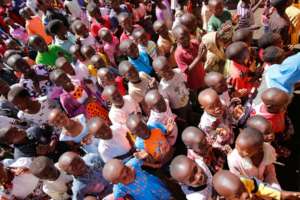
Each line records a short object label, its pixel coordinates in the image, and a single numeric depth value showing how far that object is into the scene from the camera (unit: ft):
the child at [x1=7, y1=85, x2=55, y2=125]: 12.35
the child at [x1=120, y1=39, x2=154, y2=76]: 13.25
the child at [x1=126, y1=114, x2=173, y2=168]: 10.08
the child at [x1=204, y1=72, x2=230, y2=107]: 10.93
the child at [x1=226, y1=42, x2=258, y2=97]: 11.57
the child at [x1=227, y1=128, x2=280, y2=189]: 8.45
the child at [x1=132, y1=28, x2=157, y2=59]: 13.90
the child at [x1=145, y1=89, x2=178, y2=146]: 10.77
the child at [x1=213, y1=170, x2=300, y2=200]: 7.83
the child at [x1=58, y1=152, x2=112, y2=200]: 9.67
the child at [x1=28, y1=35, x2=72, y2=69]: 15.43
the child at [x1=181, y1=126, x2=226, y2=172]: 9.35
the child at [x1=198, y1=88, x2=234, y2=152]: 10.18
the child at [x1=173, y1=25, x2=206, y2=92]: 13.11
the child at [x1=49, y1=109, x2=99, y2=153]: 11.18
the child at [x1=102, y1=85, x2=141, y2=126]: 11.32
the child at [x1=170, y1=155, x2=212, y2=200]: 8.50
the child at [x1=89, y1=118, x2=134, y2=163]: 10.37
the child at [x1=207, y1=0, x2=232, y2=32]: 14.62
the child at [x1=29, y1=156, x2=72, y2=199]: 9.74
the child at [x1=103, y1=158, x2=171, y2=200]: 9.10
